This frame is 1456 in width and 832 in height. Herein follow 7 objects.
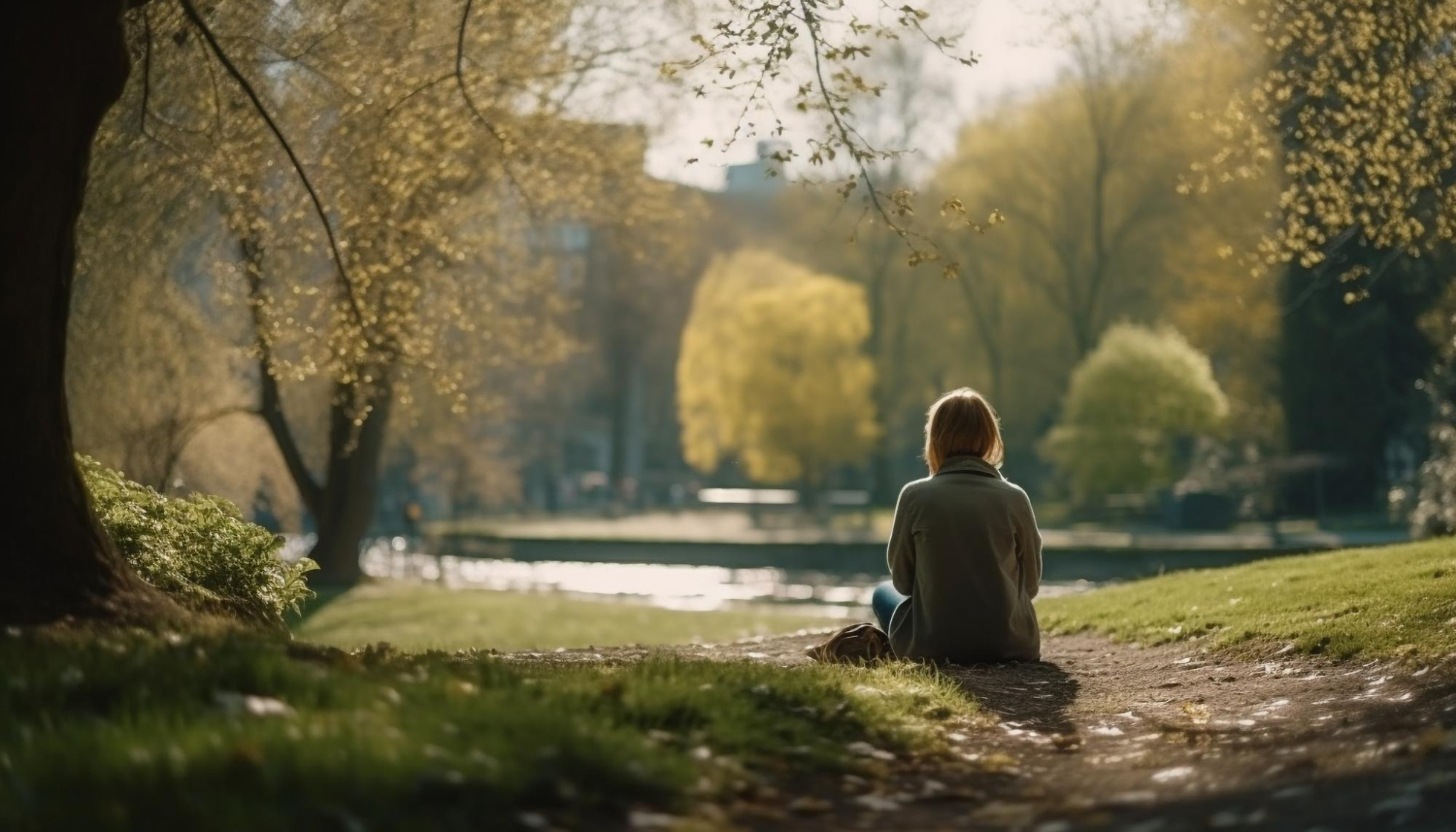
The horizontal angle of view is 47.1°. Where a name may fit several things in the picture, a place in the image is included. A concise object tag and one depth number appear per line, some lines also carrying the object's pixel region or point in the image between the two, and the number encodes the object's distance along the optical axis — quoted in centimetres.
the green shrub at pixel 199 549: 884
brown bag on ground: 901
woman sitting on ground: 824
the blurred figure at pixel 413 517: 4450
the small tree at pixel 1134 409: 4122
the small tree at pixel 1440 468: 2198
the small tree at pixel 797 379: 5369
